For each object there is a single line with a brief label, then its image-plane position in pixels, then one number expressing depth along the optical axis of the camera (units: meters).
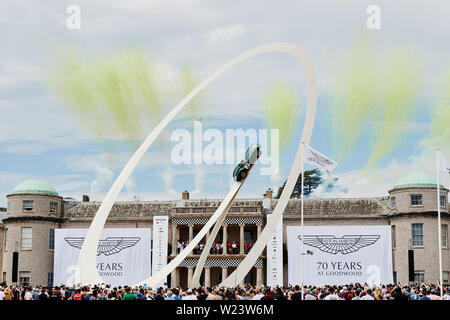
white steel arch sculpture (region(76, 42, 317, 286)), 37.34
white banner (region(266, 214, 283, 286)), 56.97
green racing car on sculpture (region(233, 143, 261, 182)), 38.45
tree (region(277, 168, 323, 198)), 106.44
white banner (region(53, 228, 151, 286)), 58.06
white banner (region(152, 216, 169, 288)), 58.31
